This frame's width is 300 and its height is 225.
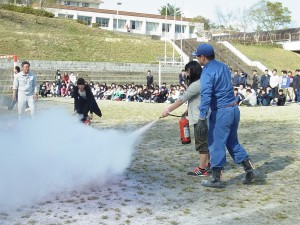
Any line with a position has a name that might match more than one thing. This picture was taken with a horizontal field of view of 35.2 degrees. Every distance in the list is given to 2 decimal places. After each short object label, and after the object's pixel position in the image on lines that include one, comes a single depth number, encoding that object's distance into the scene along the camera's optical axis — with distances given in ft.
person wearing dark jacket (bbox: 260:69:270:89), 82.13
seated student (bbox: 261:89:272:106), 78.95
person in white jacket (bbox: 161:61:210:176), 24.61
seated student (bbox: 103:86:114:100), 96.89
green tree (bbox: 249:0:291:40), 231.50
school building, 268.41
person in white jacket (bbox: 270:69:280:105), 79.71
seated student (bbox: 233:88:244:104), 74.98
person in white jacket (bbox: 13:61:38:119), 39.32
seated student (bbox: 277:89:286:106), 78.69
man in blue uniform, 22.11
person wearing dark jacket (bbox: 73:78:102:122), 35.42
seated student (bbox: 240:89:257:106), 76.74
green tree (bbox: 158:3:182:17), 371.08
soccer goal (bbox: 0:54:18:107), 68.91
